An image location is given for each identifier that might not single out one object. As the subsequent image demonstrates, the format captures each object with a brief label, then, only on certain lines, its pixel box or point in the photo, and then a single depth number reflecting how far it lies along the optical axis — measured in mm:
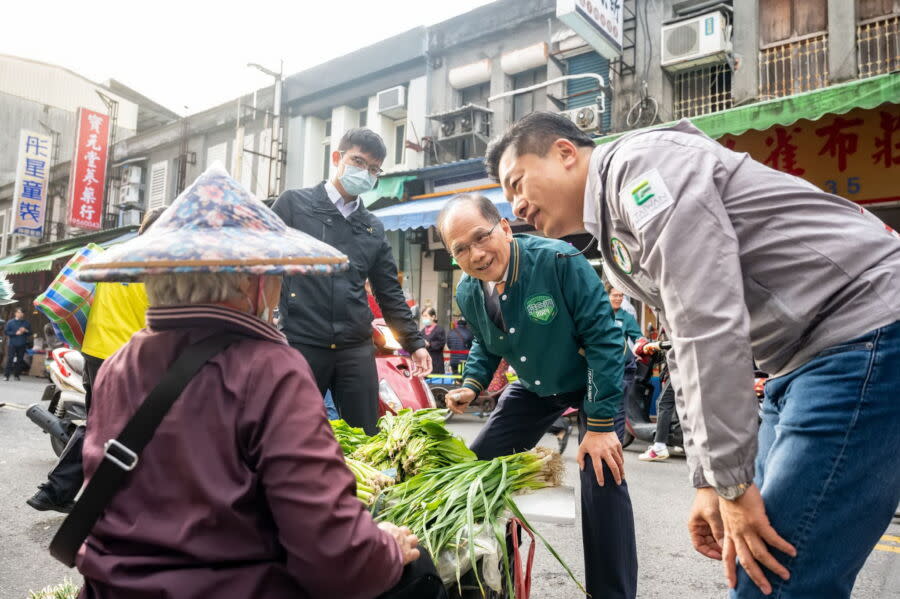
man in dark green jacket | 2455
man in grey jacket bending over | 1346
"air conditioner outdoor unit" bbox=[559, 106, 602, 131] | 12250
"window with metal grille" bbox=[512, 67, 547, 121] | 13945
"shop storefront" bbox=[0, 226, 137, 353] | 22406
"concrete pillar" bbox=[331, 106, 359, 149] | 17234
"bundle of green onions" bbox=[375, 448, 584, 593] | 1979
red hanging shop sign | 21234
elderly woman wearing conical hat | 1249
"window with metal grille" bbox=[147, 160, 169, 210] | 22891
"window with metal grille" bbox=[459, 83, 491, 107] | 15102
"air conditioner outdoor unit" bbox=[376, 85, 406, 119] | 15680
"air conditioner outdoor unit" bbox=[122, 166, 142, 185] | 23431
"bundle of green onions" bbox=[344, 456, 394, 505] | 2215
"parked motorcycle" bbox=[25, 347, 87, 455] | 5266
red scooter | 6915
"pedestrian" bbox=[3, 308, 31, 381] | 17078
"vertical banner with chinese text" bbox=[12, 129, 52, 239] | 23516
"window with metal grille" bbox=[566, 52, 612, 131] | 12758
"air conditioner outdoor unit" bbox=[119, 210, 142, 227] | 23578
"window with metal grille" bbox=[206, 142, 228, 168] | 20531
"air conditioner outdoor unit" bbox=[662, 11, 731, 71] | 11086
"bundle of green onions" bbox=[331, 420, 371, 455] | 2841
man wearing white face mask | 3628
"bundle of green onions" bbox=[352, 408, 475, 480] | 2559
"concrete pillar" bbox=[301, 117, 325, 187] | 18172
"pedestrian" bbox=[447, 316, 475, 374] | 12078
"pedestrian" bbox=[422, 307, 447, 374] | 11562
